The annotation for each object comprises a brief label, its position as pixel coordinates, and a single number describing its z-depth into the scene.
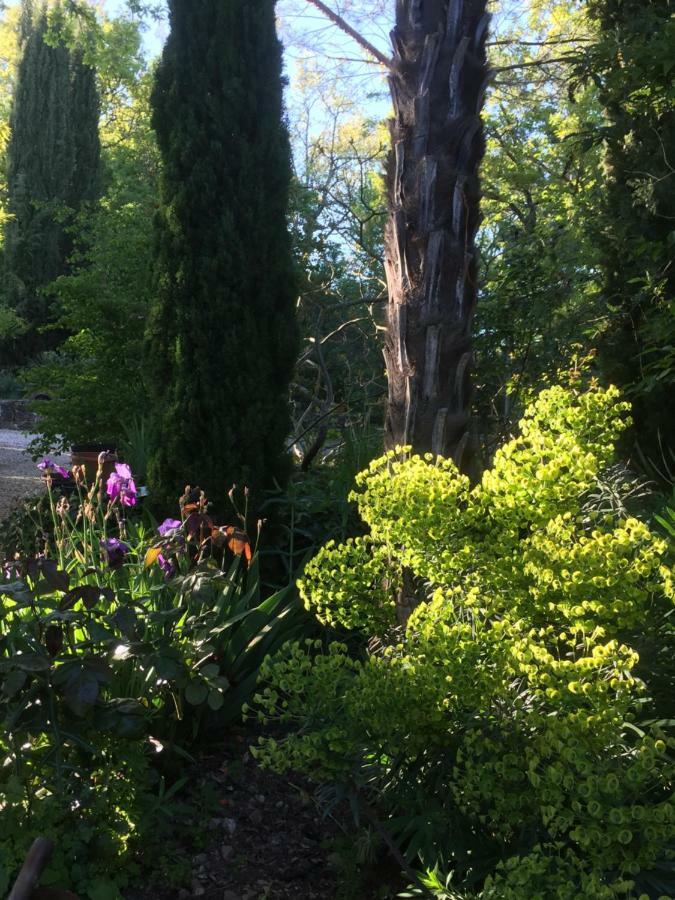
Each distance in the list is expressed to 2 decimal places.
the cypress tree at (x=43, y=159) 19.72
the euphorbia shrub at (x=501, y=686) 1.75
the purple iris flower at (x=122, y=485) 3.32
